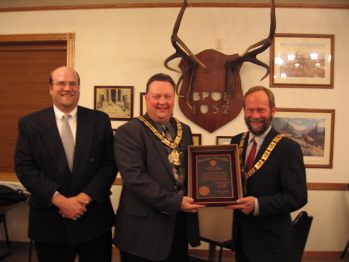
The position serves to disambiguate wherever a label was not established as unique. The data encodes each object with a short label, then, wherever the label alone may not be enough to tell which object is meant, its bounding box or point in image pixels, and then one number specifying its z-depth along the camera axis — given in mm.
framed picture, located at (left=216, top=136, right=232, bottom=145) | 2968
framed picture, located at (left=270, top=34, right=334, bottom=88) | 2949
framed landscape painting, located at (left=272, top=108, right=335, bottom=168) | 2953
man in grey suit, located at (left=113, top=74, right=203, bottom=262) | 1371
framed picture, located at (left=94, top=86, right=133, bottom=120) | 3004
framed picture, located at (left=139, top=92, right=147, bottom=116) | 3010
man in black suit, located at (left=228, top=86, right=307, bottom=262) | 1388
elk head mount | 2902
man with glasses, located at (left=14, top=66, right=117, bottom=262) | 1502
